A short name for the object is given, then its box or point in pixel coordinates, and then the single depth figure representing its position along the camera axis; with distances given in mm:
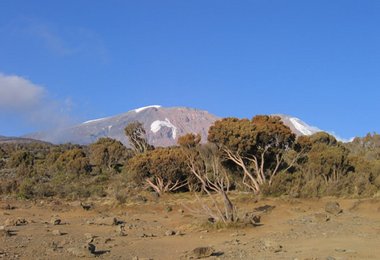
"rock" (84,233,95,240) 12543
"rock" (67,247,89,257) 9461
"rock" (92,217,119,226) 16125
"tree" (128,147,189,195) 30141
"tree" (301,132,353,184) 27239
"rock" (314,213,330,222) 15152
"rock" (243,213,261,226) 14251
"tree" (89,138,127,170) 47719
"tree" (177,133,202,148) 29281
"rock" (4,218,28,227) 15336
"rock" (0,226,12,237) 12338
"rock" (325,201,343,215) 16984
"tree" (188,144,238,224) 14039
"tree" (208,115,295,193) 26734
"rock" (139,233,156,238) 13134
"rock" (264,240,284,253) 9812
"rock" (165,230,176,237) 13530
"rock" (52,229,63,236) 13334
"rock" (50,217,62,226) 16338
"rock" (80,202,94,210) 21581
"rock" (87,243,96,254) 9762
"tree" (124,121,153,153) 43875
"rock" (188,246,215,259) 9375
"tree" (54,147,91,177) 42625
